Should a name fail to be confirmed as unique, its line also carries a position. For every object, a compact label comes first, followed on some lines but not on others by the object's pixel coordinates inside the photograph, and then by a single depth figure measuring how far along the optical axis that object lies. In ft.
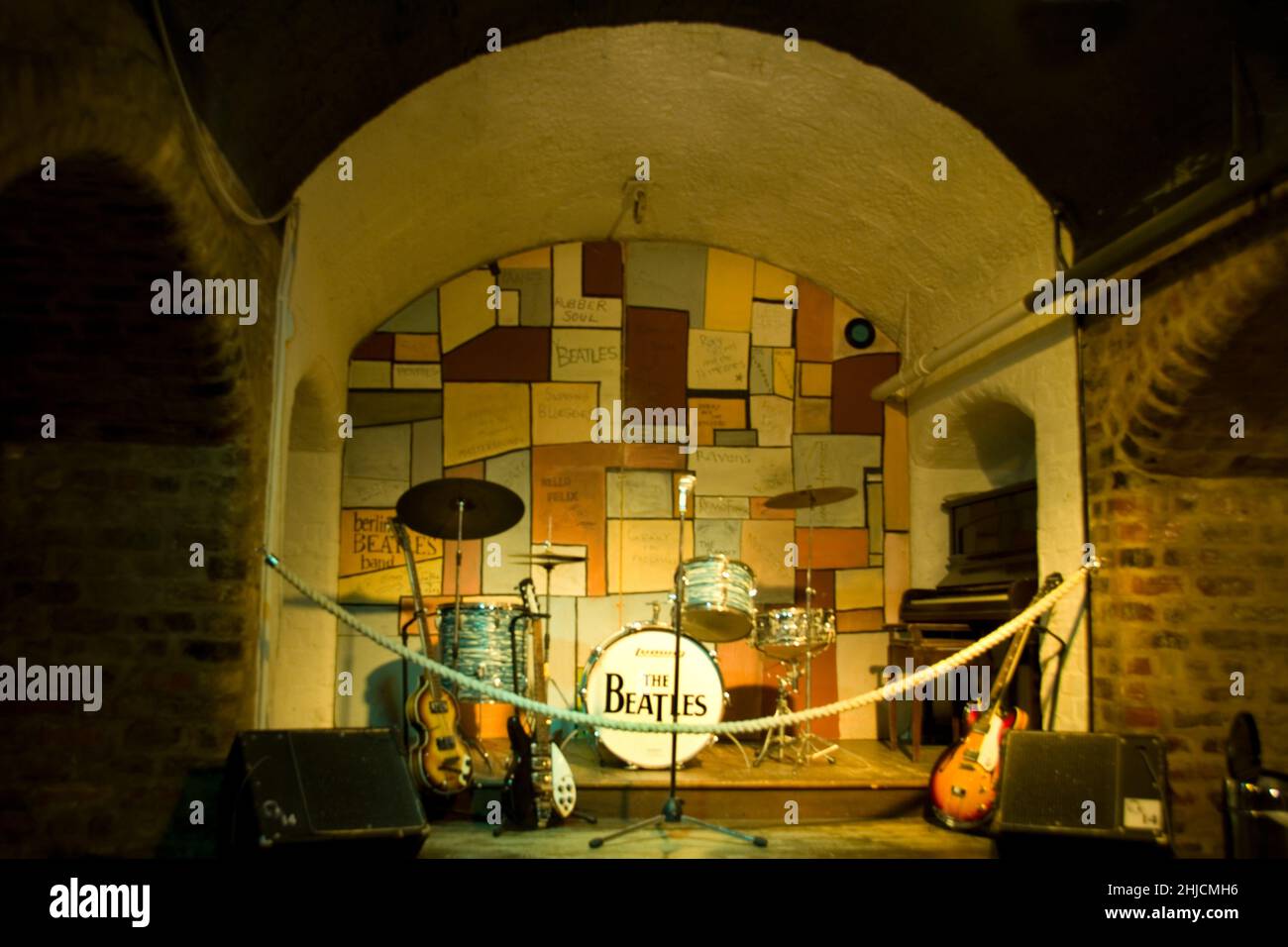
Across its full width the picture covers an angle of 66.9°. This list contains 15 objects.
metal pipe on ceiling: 10.91
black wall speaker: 22.45
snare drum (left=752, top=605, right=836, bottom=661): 17.80
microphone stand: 13.60
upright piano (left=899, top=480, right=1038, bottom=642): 17.12
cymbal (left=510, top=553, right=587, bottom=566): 18.20
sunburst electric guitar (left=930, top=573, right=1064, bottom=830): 14.82
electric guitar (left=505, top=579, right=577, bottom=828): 14.78
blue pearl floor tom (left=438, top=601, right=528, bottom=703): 16.56
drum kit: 16.42
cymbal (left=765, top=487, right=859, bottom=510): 17.83
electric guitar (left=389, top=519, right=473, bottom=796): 15.14
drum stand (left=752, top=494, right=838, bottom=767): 17.80
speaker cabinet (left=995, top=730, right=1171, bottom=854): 11.65
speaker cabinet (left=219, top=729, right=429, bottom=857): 10.47
